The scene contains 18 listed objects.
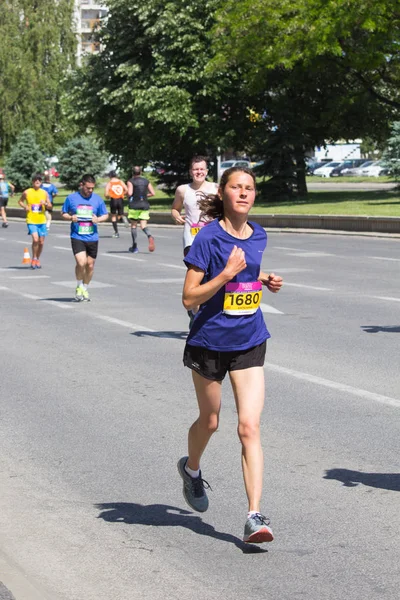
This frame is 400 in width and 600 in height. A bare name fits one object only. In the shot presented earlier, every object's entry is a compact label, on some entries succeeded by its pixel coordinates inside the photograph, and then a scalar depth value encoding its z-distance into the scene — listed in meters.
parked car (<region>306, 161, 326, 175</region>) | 96.12
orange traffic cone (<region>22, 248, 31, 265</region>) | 24.23
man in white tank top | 11.79
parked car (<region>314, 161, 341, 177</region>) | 92.38
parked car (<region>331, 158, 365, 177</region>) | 91.00
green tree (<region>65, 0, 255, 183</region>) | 49.31
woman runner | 5.56
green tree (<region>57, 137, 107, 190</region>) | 70.88
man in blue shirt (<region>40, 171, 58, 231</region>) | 30.15
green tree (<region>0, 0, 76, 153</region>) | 78.44
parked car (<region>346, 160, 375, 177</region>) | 89.06
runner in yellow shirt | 23.50
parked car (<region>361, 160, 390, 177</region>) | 87.11
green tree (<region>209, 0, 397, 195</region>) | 41.00
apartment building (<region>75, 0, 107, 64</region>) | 157.62
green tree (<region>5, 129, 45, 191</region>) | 75.44
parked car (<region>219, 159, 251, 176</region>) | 79.77
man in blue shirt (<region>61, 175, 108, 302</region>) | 17.00
